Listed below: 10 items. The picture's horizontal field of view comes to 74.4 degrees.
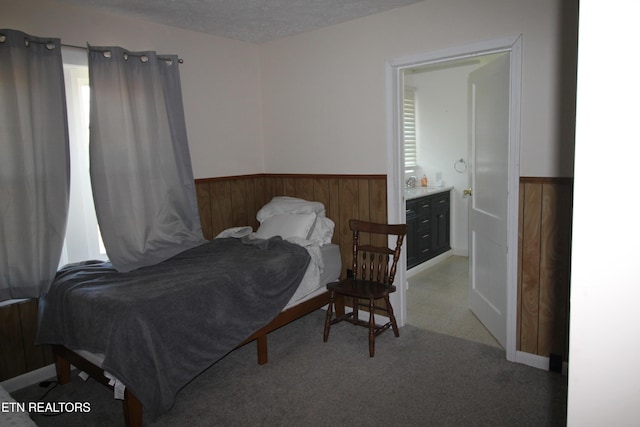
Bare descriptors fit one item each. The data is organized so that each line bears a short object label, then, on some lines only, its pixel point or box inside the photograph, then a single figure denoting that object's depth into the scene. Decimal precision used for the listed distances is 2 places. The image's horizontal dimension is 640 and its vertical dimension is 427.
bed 2.15
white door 2.89
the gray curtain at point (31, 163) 2.56
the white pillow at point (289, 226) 3.48
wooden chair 3.05
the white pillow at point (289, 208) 3.71
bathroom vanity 4.62
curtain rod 2.85
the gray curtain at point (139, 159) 2.95
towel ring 5.38
